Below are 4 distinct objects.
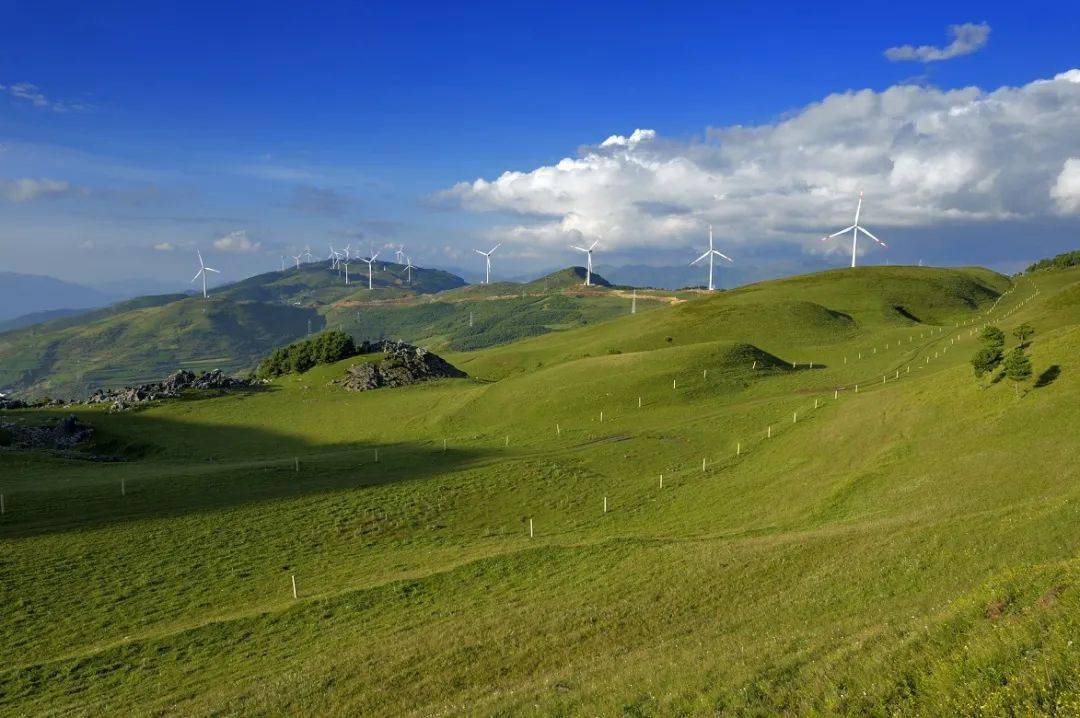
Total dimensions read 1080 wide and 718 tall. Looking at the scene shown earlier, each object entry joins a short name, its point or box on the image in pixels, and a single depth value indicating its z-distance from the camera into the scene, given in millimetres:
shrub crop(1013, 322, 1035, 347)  58031
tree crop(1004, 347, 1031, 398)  49250
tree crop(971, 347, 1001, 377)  52688
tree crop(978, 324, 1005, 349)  52875
